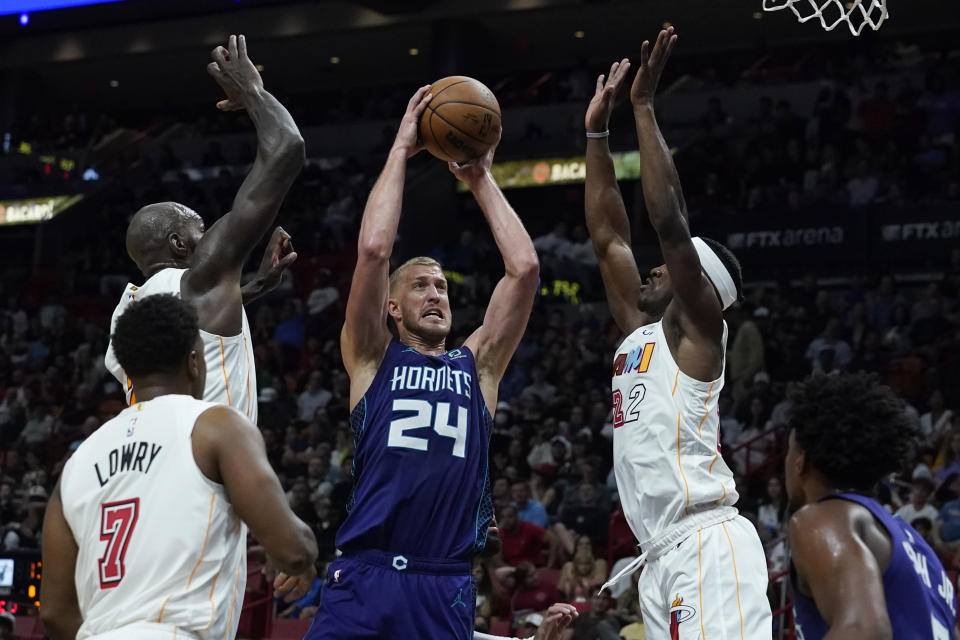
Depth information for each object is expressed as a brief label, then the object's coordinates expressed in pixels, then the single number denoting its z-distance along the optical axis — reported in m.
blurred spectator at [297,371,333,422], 15.08
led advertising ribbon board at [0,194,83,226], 22.83
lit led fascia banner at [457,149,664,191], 19.27
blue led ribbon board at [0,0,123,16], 19.34
